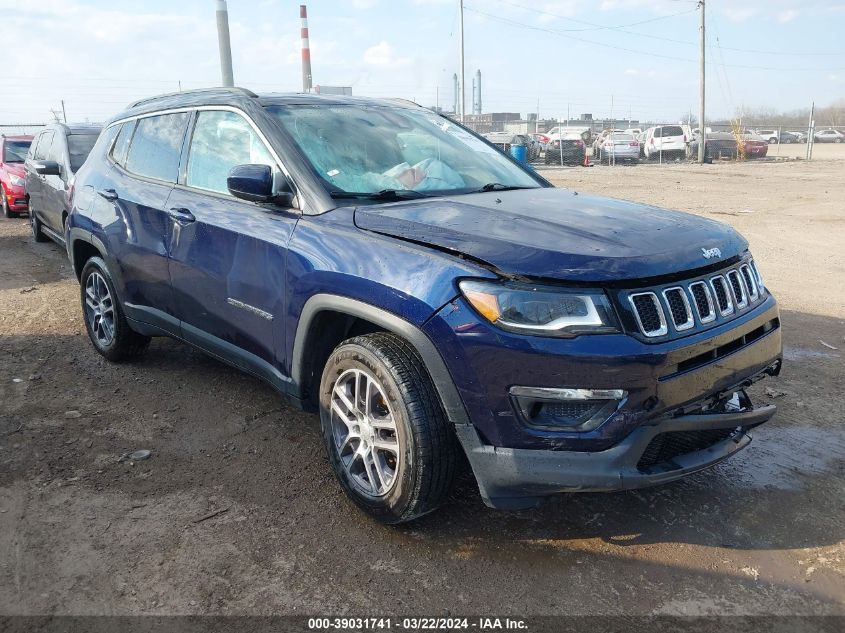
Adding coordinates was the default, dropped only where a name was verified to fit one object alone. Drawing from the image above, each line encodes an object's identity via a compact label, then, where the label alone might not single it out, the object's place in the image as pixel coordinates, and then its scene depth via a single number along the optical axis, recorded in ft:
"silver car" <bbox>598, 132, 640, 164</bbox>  103.89
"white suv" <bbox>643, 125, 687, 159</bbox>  109.29
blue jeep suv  8.27
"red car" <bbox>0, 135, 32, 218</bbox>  42.60
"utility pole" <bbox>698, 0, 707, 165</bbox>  103.19
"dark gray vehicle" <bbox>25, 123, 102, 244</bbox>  29.17
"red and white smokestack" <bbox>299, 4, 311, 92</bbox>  115.55
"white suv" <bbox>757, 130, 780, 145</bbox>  167.32
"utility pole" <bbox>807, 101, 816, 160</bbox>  102.42
